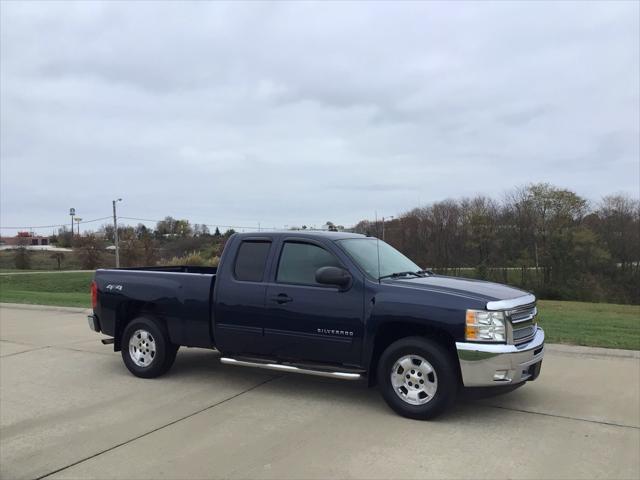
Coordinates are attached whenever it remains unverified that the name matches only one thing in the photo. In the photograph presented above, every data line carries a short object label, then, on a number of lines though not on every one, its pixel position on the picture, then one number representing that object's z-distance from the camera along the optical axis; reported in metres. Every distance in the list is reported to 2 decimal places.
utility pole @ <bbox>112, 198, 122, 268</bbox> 55.91
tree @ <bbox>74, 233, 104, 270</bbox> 63.78
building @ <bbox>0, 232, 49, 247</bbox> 117.69
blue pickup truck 5.07
